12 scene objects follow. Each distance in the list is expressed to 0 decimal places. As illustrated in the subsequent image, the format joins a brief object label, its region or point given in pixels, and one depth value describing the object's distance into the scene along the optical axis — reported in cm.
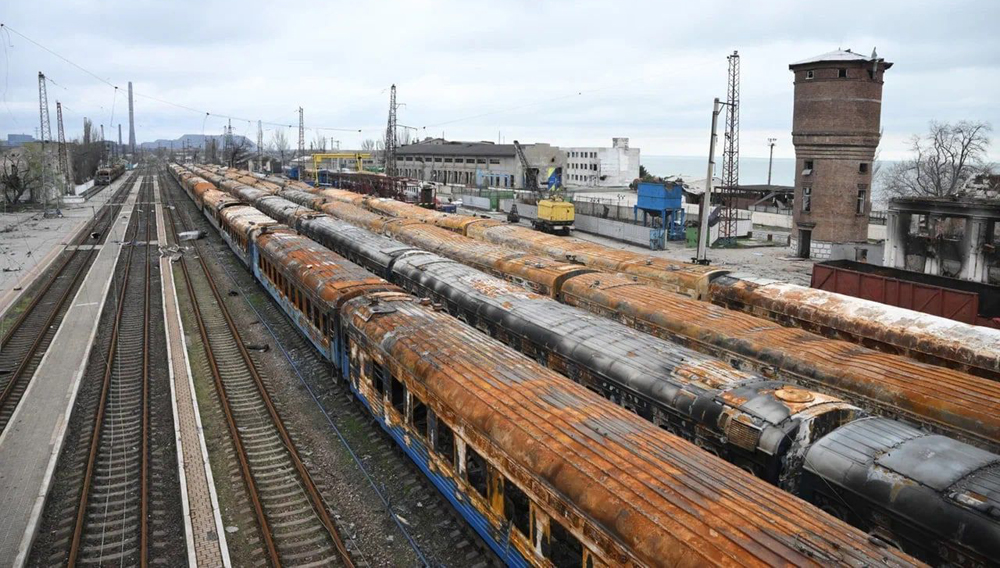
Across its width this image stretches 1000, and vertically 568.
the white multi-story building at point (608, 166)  11750
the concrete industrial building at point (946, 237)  2792
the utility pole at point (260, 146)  14925
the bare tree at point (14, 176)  6012
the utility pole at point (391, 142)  8248
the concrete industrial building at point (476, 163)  9606
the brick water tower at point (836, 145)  3838
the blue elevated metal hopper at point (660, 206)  4603
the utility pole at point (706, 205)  3219
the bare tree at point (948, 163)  5700
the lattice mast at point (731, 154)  4428
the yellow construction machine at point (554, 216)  5141
